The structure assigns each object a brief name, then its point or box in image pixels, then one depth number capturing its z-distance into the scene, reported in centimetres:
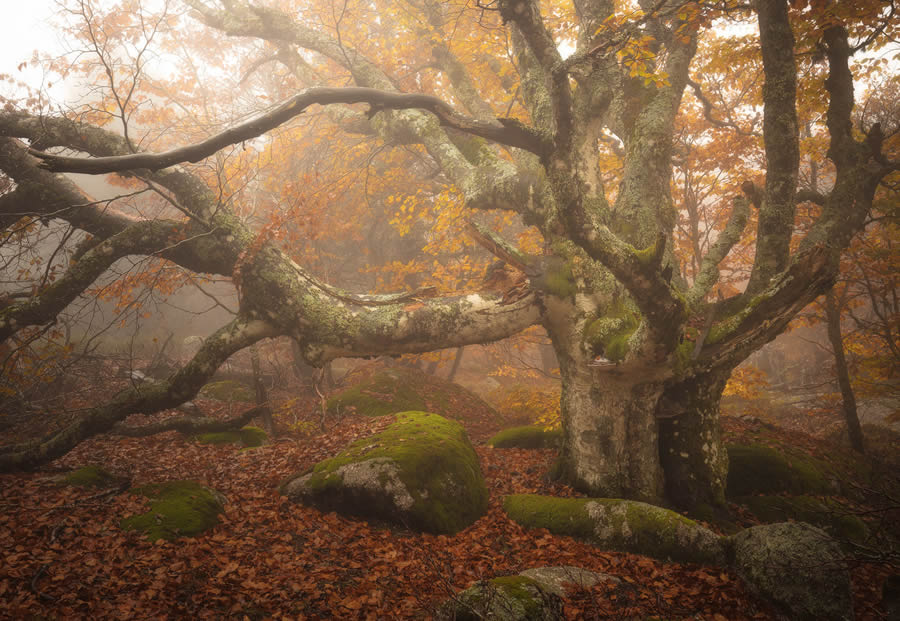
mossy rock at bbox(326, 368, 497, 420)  1104
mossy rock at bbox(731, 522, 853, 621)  384
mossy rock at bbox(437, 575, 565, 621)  314
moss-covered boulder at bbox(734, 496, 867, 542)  586
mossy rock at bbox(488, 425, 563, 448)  938
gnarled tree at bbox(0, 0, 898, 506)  517
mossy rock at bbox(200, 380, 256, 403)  1259
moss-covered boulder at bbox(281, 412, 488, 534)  553
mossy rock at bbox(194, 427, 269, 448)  850
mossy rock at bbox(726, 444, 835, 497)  700
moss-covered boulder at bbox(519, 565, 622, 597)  387
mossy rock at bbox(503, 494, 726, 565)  483
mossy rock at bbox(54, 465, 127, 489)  554
